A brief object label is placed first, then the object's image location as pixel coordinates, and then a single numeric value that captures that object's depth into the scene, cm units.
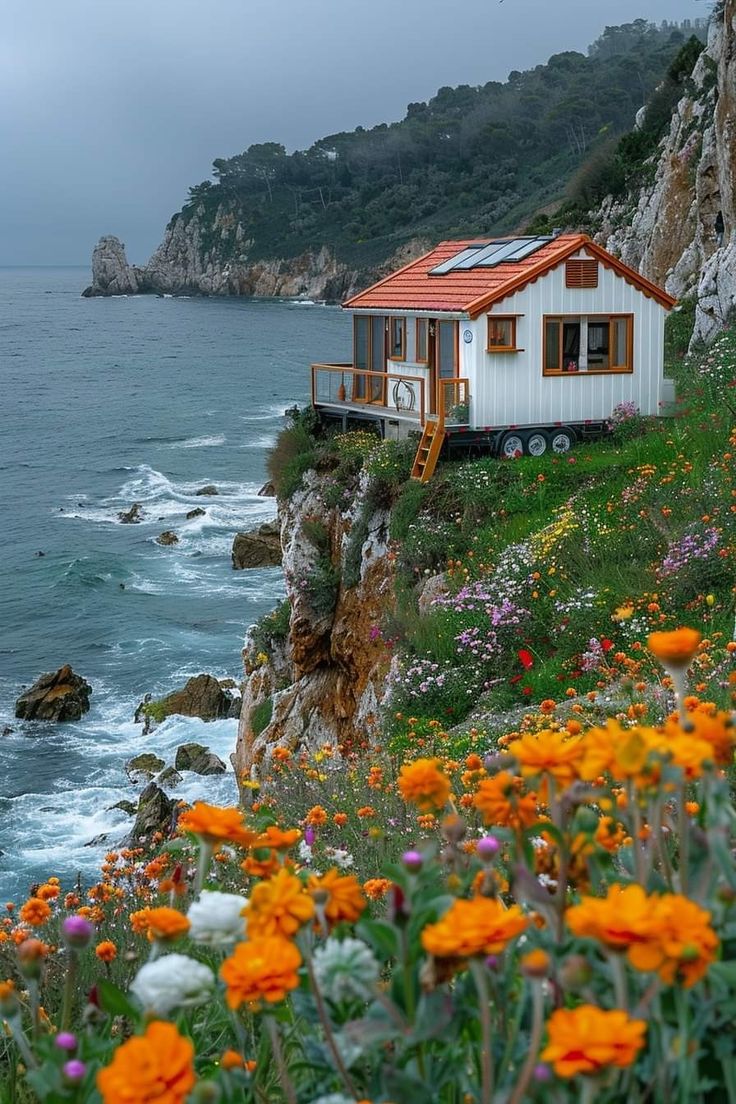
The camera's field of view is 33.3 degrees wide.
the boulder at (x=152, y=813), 2092
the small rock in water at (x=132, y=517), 4950
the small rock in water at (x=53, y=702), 3038
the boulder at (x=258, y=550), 4334
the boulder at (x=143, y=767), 2662
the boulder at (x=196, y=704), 3017
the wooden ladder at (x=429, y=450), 1923
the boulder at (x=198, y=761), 2642
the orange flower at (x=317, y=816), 411
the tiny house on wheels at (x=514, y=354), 2105
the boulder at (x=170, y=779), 2580
